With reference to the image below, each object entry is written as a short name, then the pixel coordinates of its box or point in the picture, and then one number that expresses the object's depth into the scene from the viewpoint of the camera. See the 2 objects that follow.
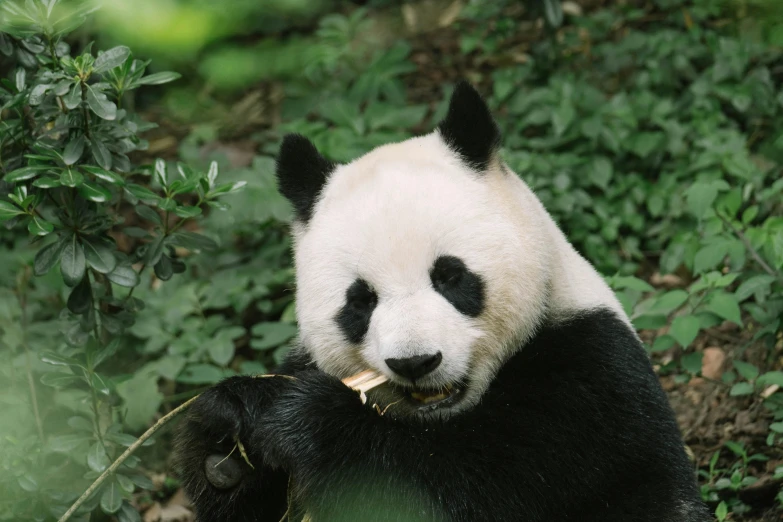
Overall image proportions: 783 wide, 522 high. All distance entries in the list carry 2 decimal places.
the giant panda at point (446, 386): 6.36
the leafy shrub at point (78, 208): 7.15
